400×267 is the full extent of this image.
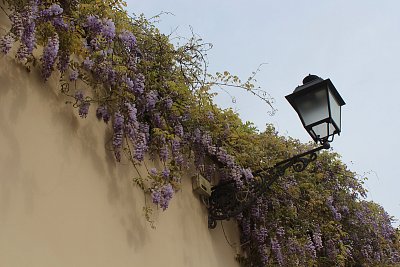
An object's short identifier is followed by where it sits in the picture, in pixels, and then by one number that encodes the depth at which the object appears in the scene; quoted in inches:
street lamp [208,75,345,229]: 163.9
